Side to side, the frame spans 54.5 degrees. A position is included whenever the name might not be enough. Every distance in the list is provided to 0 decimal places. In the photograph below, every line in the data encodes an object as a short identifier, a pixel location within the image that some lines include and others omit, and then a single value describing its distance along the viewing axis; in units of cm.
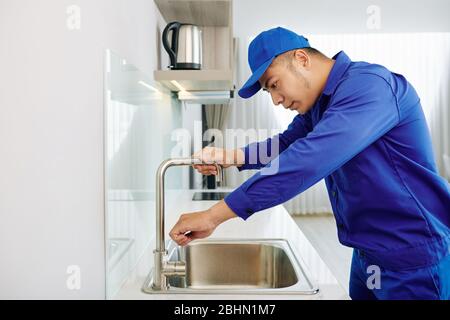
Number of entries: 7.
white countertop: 107
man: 91
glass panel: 107
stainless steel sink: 155
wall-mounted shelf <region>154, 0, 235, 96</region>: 176
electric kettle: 177
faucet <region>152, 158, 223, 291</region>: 111
